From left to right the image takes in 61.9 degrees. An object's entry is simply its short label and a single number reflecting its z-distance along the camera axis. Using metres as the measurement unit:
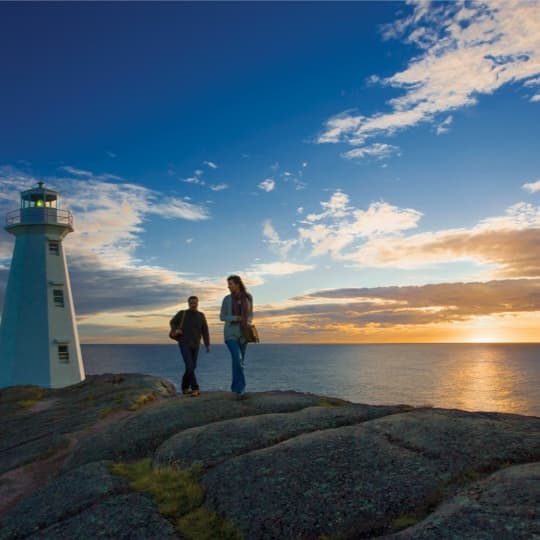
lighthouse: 35.19
